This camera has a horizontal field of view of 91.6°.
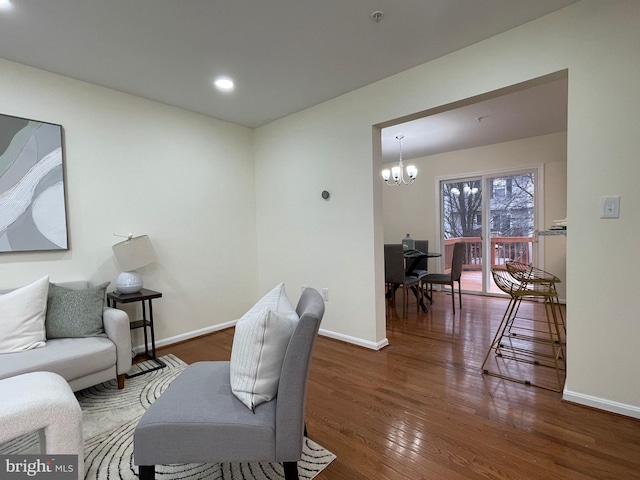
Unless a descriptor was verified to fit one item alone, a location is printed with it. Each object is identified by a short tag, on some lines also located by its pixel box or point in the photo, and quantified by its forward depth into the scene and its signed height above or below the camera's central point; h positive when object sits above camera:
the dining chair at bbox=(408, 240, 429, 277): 4.58 -0.64
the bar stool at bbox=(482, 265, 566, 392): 2.29 -1.15
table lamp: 2.66 -0.24
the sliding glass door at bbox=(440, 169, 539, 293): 4.83 +0.04
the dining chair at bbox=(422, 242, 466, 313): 4.13 -0.64
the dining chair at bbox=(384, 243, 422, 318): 3.86 -0.54
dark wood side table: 2.59 -0.72
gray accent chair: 1.21 -0.78
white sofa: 1.82 -0.77
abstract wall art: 2.29 +0.37
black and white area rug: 1.48 -1.15
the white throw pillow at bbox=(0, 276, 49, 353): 1.95 -0.54
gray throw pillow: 2.16 -0.56
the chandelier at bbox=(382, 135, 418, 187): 4.58 +0.82
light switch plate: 1.79 +0.08
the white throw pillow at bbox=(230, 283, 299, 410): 1.29 -0.53
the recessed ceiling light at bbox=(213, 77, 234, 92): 2.69 +1.30
